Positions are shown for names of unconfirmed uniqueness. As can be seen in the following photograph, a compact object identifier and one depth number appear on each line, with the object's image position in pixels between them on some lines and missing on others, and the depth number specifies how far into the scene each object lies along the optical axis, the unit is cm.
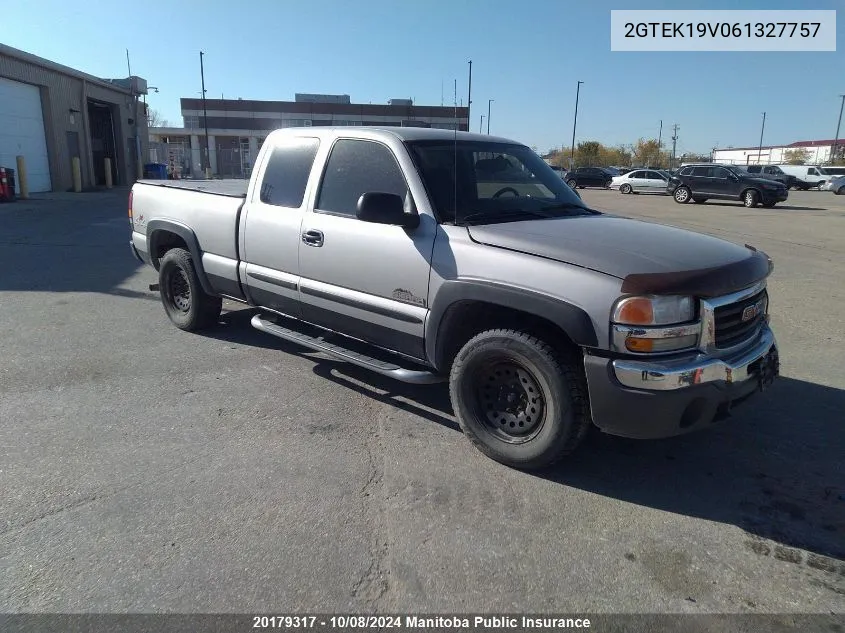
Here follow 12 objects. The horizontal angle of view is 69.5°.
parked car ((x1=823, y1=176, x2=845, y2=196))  3890
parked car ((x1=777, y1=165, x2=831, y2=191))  4275
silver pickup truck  301
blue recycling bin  3031
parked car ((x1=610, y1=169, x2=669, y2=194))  3441
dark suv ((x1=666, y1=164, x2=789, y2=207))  2417
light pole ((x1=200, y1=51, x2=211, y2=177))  4342
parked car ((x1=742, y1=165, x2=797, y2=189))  4134
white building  9192
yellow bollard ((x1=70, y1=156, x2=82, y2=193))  2514
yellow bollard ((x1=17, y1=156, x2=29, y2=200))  2102
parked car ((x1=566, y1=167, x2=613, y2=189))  4422
